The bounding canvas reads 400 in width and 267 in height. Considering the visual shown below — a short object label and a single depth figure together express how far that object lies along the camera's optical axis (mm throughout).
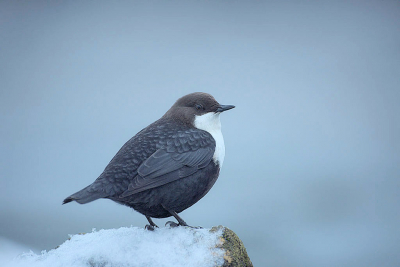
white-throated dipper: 6293
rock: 5984
